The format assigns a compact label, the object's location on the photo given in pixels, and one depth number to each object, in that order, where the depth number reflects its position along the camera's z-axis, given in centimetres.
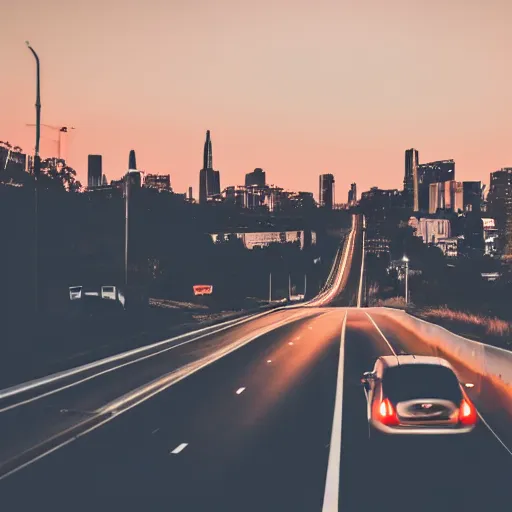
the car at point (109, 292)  5272
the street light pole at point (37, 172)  2897
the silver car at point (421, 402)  1404
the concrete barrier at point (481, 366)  1895
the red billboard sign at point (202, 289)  8212
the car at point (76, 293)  4553
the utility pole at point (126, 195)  4390
